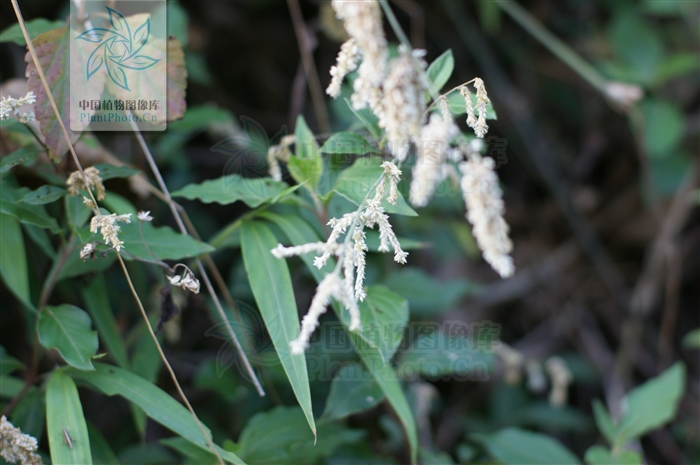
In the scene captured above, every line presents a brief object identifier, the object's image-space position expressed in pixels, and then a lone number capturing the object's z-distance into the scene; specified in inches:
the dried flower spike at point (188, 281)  33.6
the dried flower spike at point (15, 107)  33.7
